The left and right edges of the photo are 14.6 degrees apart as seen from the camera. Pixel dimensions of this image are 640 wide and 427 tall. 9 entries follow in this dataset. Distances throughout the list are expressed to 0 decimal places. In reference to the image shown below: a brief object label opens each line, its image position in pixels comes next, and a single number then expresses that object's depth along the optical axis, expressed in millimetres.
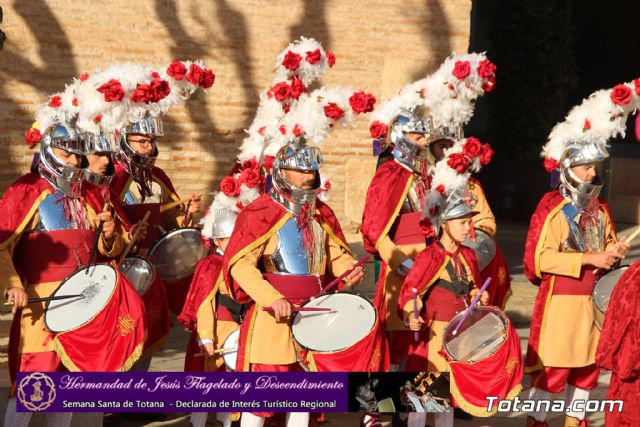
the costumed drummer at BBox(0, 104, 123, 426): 13298
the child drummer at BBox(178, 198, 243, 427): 14471
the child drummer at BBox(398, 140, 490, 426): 13934
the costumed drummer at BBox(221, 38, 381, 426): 13041
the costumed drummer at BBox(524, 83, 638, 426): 14933
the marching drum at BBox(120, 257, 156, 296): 15387
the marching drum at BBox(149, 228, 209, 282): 16606
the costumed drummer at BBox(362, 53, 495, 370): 15758
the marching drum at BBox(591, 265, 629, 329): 14744
